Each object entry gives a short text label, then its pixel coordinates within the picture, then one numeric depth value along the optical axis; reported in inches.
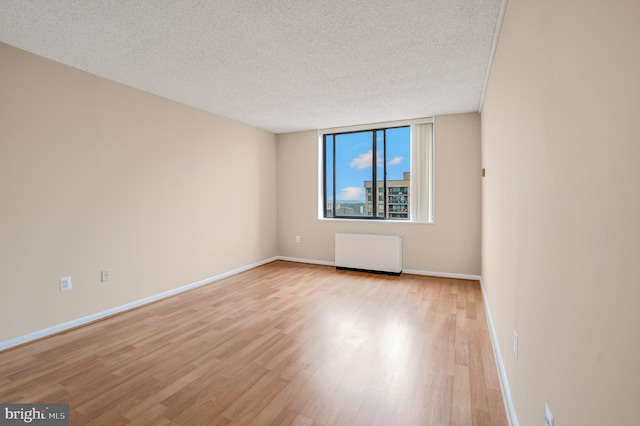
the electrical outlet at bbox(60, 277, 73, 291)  114.3
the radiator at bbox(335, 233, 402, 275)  192.4
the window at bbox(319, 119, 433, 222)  194.5
